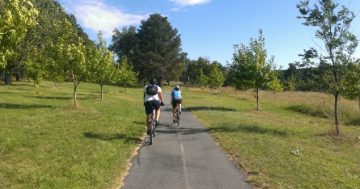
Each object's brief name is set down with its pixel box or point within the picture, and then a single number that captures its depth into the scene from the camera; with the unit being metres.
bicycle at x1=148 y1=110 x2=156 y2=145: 14.59
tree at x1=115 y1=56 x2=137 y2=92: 52.50
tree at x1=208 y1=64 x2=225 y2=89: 69.70
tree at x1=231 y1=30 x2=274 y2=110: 35.53
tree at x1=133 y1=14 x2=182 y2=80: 92.38
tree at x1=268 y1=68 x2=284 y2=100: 35.69
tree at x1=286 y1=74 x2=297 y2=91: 82.06
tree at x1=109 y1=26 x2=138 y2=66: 99.25
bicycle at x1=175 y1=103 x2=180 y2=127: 21.08
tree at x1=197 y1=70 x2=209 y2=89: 79.61
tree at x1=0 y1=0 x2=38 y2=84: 9.76
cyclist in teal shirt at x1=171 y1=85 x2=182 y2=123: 21.44
